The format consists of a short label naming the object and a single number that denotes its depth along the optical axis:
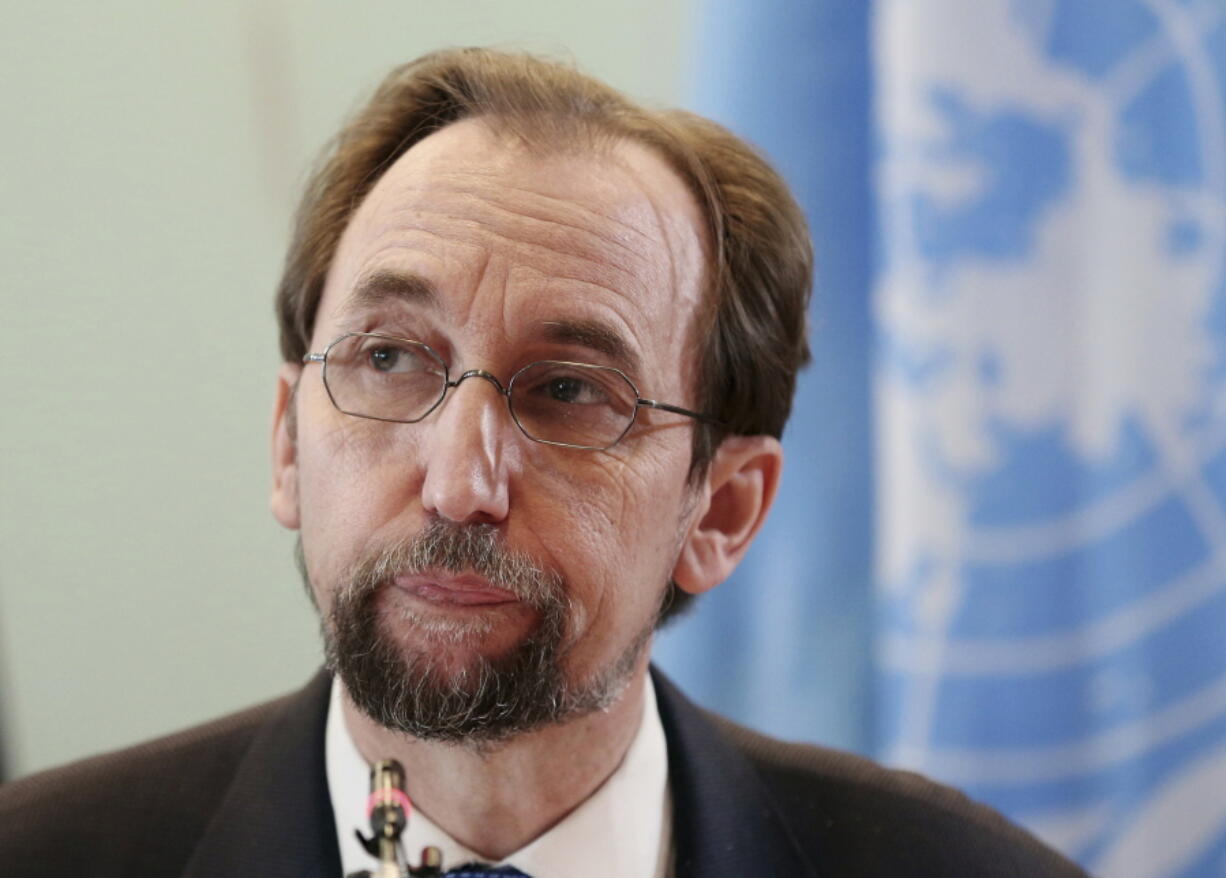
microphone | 1.57
